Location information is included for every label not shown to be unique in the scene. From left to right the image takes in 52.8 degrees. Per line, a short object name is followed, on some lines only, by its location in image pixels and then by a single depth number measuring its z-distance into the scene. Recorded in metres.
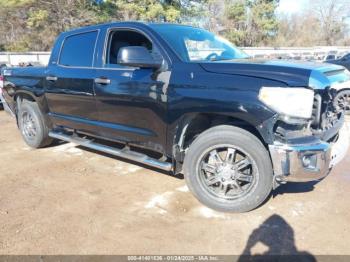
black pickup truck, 3.09
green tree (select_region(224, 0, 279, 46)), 44.82
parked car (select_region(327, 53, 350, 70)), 11.93
